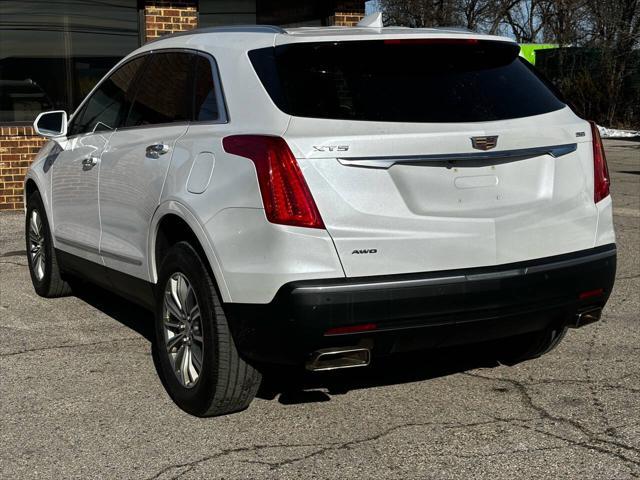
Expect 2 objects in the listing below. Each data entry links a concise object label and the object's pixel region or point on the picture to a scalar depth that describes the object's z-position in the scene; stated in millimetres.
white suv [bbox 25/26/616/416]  3799
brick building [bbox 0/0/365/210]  12188
